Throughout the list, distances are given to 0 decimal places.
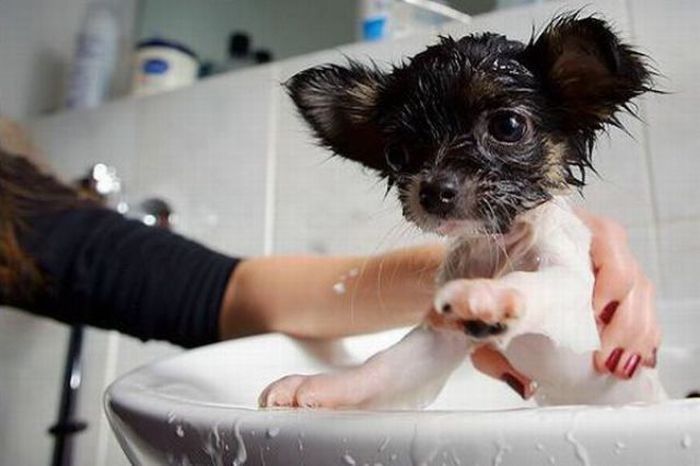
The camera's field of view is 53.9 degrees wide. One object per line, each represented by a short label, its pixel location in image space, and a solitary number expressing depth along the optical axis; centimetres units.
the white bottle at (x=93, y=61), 86
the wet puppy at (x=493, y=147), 20
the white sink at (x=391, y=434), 18
